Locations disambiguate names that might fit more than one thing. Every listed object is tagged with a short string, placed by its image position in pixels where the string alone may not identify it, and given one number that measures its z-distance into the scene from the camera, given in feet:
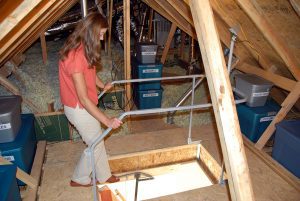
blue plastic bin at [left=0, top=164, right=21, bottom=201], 4.84
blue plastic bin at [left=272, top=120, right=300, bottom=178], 7.46
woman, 5.26
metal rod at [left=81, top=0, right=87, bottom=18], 7.63
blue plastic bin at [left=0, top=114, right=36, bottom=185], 6.52
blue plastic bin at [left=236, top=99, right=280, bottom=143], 9.18
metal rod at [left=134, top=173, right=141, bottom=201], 7.72
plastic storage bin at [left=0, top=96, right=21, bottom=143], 6.56
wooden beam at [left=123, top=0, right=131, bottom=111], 8.13
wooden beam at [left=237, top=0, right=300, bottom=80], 6.79
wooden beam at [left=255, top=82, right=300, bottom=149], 8.20
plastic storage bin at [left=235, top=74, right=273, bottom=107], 9.15
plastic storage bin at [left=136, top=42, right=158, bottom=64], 11.23
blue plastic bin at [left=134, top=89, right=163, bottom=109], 12.01
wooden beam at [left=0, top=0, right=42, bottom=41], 3.84
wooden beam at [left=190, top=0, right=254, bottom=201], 3.60
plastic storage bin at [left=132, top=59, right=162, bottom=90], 11.43
